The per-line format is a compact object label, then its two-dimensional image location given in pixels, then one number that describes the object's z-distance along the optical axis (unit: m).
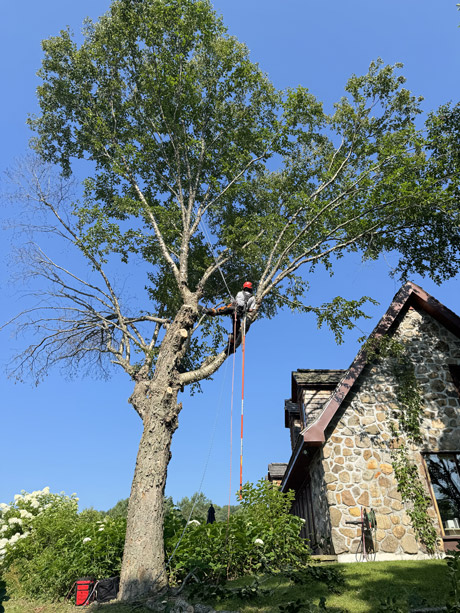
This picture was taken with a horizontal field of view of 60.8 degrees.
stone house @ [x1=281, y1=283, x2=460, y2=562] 8.66
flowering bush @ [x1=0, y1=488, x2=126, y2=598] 7.21
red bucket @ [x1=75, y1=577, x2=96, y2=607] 6.55
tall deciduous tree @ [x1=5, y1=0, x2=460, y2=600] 10.62
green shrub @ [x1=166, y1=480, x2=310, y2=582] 6.89
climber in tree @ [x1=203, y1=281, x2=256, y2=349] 9.65
